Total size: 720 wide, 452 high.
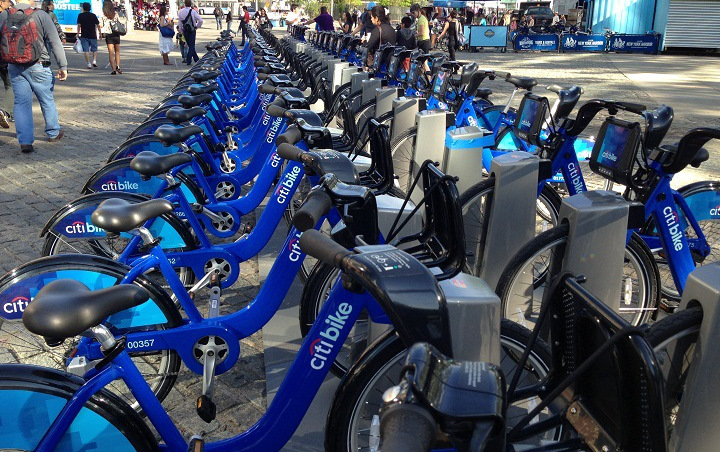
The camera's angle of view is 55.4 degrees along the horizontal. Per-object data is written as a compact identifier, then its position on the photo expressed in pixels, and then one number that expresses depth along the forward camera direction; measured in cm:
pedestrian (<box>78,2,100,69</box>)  1705
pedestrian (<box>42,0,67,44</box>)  1490
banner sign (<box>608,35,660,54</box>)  2583
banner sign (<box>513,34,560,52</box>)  2753
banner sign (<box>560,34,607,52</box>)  2733
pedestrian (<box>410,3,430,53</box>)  1591
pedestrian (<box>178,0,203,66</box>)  1870
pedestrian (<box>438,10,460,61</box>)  2106
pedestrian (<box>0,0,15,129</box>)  946
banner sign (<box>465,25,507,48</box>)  2772
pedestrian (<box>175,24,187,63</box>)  1984
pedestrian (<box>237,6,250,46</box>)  2317
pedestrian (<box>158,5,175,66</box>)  1920
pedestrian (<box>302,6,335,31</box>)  1734
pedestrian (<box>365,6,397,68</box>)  1130
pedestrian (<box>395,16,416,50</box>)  1281
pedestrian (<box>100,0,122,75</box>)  1634
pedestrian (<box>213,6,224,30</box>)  4372
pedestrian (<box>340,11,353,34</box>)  1975
